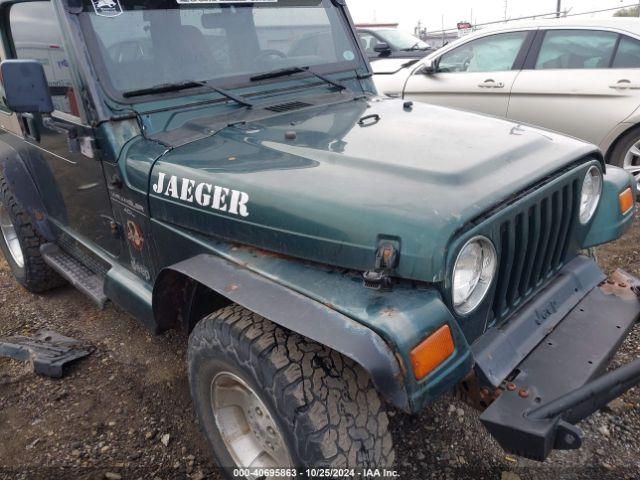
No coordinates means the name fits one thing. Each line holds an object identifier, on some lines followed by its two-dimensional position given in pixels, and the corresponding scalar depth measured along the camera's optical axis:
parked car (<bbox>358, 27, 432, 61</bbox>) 9.01
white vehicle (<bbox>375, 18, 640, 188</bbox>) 4.71
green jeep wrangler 1.59
